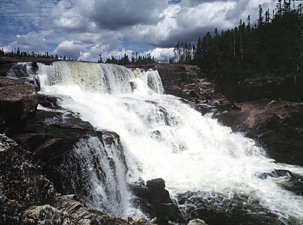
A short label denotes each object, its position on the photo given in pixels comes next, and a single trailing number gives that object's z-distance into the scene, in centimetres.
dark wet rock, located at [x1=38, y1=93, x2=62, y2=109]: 1240
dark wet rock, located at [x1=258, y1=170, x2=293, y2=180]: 1095
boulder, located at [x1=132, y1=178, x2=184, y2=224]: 772
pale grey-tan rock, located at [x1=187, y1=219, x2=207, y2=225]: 505
